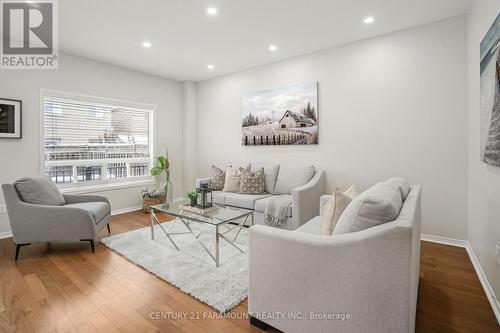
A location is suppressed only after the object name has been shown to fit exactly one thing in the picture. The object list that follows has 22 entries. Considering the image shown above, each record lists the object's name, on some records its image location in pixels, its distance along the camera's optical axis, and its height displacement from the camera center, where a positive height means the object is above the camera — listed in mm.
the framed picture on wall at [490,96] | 1746 +508
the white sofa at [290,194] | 3260 -413
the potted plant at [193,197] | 3000 -370
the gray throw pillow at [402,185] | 1928 -158
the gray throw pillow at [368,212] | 1356 -255
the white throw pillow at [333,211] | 1743 -312
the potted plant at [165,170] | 4918 -112
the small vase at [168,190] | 4930 -493
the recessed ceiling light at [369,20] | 2961 +1685
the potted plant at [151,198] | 4664 -609
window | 3973 +436
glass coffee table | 2564 -544
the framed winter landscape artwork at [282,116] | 3984 +809
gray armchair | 2730 -608
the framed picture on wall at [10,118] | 3350 +616
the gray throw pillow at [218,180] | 4445 -257
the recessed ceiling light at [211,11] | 2768 +1679
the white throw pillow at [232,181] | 4195 -261
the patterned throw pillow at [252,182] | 4031 -276
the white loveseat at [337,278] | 1199 -590
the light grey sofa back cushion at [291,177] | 3863 -191
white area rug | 2051 -969
